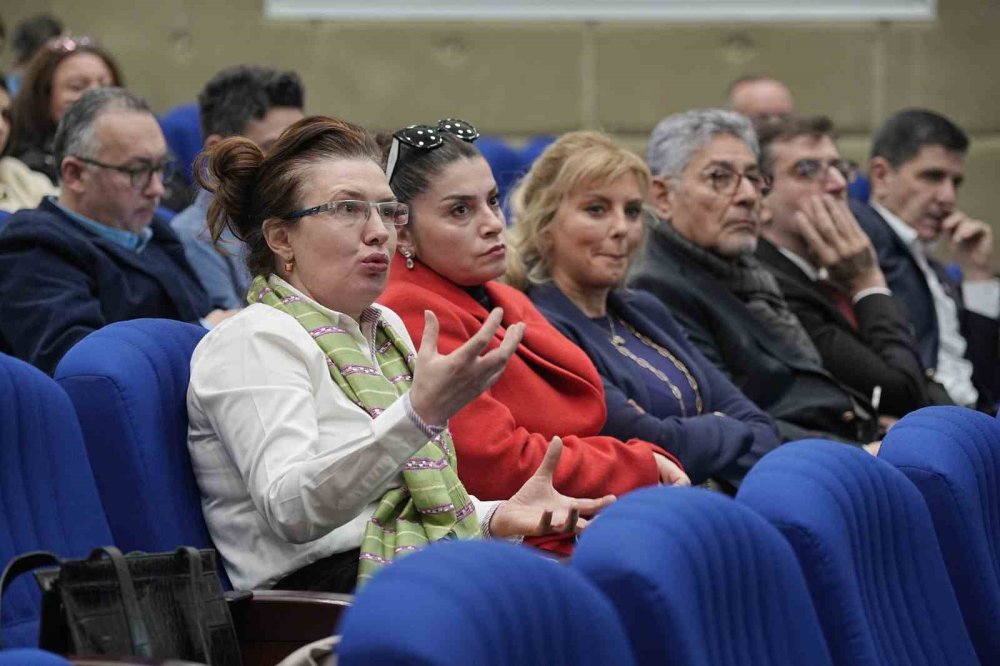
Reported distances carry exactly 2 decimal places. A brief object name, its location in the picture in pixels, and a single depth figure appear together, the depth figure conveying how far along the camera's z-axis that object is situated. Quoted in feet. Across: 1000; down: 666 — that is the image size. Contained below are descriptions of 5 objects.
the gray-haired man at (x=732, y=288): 19.98
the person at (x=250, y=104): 21.74
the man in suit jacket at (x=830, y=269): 21.71
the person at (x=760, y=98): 30.76
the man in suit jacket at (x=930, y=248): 25.17
